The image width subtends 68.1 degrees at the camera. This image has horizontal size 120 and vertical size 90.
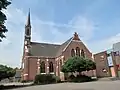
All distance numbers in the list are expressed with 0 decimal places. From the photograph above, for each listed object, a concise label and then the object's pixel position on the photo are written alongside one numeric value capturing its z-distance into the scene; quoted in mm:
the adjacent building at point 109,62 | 25576
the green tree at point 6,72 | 19028
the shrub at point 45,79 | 19175
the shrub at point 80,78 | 19492
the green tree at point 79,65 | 19311
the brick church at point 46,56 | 24755
